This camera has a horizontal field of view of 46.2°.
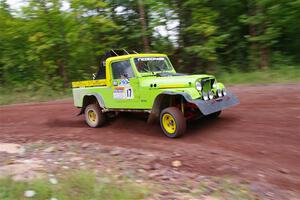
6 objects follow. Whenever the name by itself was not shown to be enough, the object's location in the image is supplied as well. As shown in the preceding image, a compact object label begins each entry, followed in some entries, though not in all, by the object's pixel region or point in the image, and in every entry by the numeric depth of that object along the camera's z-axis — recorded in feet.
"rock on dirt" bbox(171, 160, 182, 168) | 18.93
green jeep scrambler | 23.52
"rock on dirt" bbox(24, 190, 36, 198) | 14.10
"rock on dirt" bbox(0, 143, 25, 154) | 23.53
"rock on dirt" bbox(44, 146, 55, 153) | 23.17
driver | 26.77
